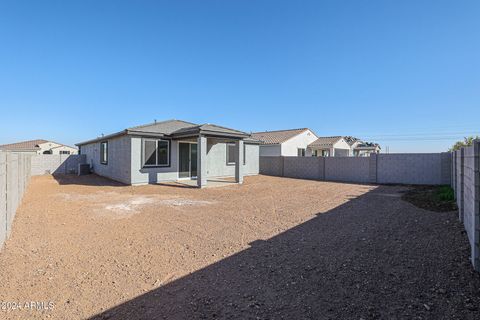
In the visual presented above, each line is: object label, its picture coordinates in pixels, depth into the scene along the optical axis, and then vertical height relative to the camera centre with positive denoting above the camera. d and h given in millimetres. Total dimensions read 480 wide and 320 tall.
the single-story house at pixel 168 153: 12164 +378
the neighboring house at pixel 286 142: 23334 +1855
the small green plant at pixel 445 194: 8219 -1237
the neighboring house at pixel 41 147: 33500 +1869
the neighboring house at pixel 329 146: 26583 +1541
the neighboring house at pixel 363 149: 33419 +1567
